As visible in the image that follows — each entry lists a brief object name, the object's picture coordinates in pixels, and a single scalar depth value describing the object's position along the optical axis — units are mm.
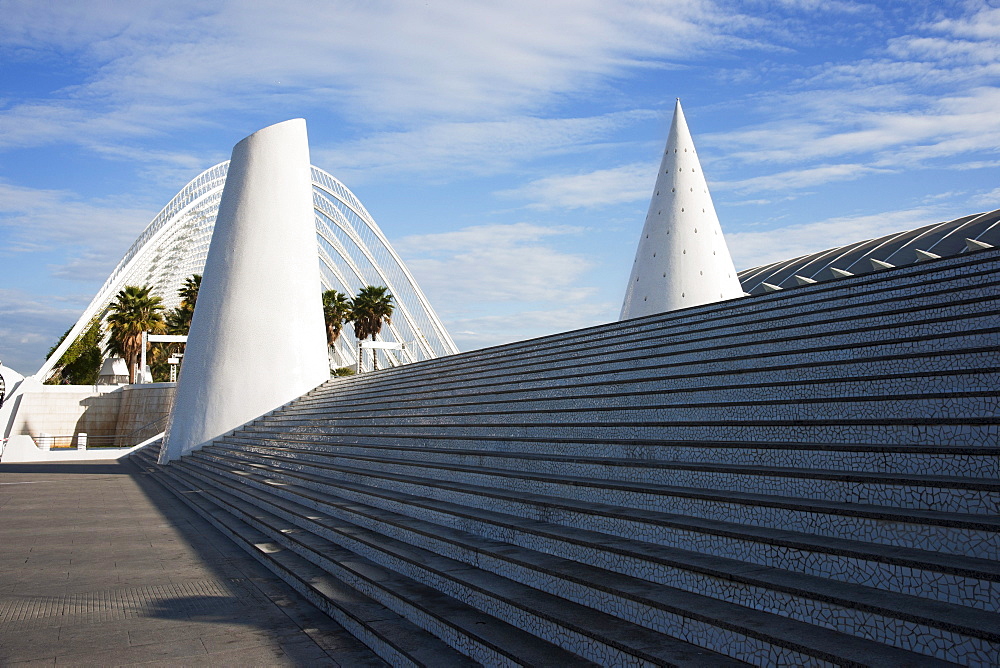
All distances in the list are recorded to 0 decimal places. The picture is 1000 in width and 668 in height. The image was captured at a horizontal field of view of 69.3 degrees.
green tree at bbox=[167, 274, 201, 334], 49000
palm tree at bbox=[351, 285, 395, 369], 44812
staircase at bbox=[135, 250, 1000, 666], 2887
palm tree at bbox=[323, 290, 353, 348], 46062
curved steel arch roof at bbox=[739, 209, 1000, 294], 22312
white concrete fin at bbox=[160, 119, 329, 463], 18734
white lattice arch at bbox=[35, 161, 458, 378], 36594
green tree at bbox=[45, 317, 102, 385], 52781
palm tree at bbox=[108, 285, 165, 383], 46594
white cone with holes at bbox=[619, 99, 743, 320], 15805
